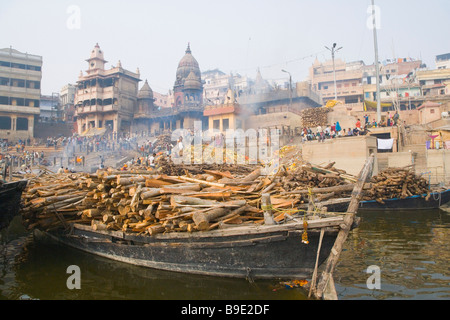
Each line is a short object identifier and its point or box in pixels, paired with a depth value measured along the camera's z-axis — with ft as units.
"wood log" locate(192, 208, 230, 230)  21.79
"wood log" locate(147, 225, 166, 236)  23.71
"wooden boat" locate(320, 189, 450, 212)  58.20
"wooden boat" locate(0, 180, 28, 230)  33.47
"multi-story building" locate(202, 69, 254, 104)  273.54
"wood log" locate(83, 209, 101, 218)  28.22
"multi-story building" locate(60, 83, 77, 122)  192.44
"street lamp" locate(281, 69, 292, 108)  136.46
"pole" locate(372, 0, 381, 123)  95.95
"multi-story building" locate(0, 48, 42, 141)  153.58
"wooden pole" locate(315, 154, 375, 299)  19.04
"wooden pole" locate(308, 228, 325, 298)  19.82
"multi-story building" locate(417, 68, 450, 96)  166.50
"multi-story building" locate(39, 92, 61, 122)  199.72
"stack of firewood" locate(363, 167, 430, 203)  58.44
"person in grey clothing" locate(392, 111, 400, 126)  91.25
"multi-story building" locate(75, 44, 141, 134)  163.32
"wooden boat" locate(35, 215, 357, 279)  20.98
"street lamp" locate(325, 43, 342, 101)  131.64
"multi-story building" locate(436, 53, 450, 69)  210.53
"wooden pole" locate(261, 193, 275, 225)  21.93
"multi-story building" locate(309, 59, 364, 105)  184.24
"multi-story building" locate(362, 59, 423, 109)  158.49
